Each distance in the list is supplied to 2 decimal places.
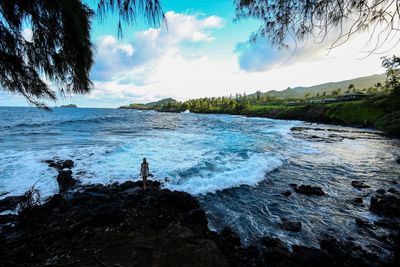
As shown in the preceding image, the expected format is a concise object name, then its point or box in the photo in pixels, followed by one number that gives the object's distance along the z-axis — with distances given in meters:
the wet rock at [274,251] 5.23
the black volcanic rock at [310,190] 9.59
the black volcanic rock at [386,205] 7.65
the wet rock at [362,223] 6.95
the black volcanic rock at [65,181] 9.70
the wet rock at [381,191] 9.50
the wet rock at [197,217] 6.28
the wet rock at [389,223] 6.88
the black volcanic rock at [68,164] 12.75
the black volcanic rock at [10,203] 7.84
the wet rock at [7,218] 6.73
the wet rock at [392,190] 9.53
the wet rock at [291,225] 6.73
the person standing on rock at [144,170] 9.08
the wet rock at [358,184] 10.37
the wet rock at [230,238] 5.55
